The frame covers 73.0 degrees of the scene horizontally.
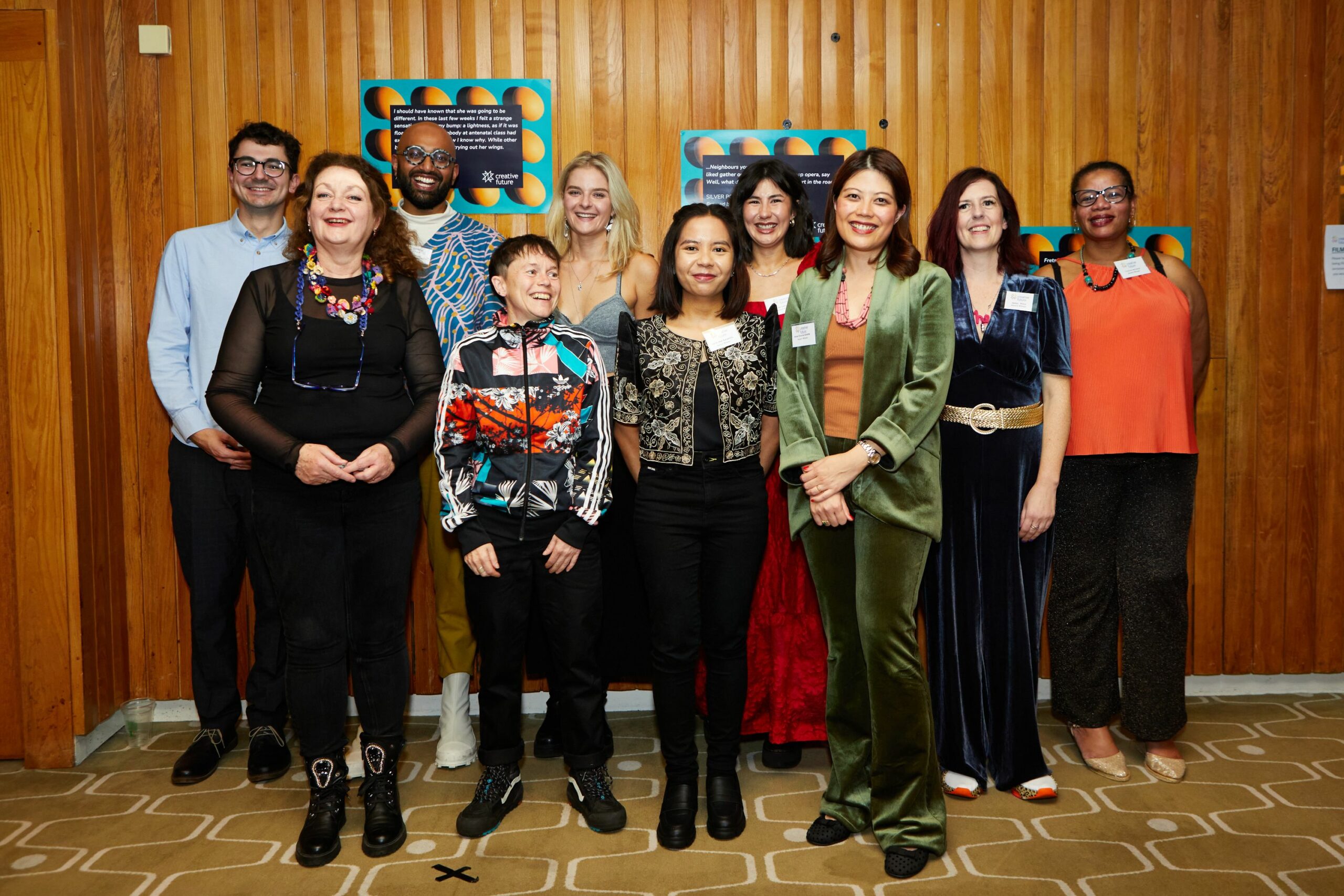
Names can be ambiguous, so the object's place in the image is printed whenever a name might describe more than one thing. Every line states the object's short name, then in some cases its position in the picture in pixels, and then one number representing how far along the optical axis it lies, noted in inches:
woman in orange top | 112.8
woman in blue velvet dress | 101.7
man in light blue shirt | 119.8
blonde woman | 117.4
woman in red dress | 114.0
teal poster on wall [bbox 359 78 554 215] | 133.6
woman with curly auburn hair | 94.6
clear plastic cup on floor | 129.3
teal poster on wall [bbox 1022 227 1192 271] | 138.9
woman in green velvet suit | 91.1
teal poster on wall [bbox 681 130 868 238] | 136.2
